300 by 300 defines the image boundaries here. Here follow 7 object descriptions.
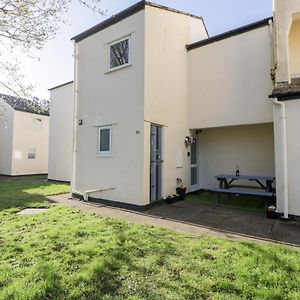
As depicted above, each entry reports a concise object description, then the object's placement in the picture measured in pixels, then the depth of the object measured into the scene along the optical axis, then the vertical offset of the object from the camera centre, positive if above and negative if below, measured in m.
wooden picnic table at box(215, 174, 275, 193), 8.44 -0.80
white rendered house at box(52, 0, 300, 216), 7.45 +2.24
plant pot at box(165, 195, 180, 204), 8.66 -1.39
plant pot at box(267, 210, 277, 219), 6.71 -1.48
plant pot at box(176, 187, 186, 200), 9.34 -1.20
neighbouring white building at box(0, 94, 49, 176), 20.33 +1.72
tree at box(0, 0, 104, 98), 5.15 +3.12
